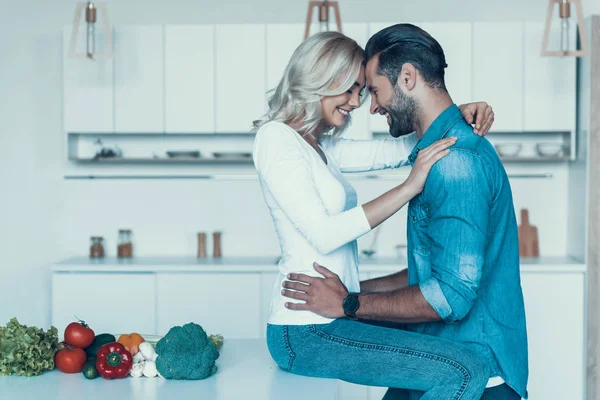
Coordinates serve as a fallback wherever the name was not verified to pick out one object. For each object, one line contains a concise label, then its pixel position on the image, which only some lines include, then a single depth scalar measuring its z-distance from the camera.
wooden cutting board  5.02
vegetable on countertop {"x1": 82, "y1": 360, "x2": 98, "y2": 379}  2.25
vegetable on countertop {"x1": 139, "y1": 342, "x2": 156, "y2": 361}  2.31
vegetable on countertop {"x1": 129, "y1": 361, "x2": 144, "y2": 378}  2.27
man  2.02
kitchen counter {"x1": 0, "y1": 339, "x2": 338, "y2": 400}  2.09
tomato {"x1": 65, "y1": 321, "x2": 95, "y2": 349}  2.33
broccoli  2.21
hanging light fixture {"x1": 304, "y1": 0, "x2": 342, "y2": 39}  4.17
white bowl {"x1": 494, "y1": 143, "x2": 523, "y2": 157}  4.98
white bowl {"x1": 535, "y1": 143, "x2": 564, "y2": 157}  4.93
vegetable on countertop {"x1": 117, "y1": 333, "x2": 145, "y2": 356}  2.35
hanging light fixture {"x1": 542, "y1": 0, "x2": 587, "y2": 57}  4.08
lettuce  2.25
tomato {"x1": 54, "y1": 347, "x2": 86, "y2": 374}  2.30
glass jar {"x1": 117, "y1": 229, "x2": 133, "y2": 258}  5.15
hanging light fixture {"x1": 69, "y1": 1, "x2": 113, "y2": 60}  4.31
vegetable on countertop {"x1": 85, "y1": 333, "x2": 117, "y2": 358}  2.36
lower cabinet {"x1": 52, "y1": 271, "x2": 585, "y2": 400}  4.60
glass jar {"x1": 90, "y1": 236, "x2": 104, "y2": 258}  5.13
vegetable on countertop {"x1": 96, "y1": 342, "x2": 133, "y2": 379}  2.25
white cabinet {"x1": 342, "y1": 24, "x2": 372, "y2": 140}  4.84
